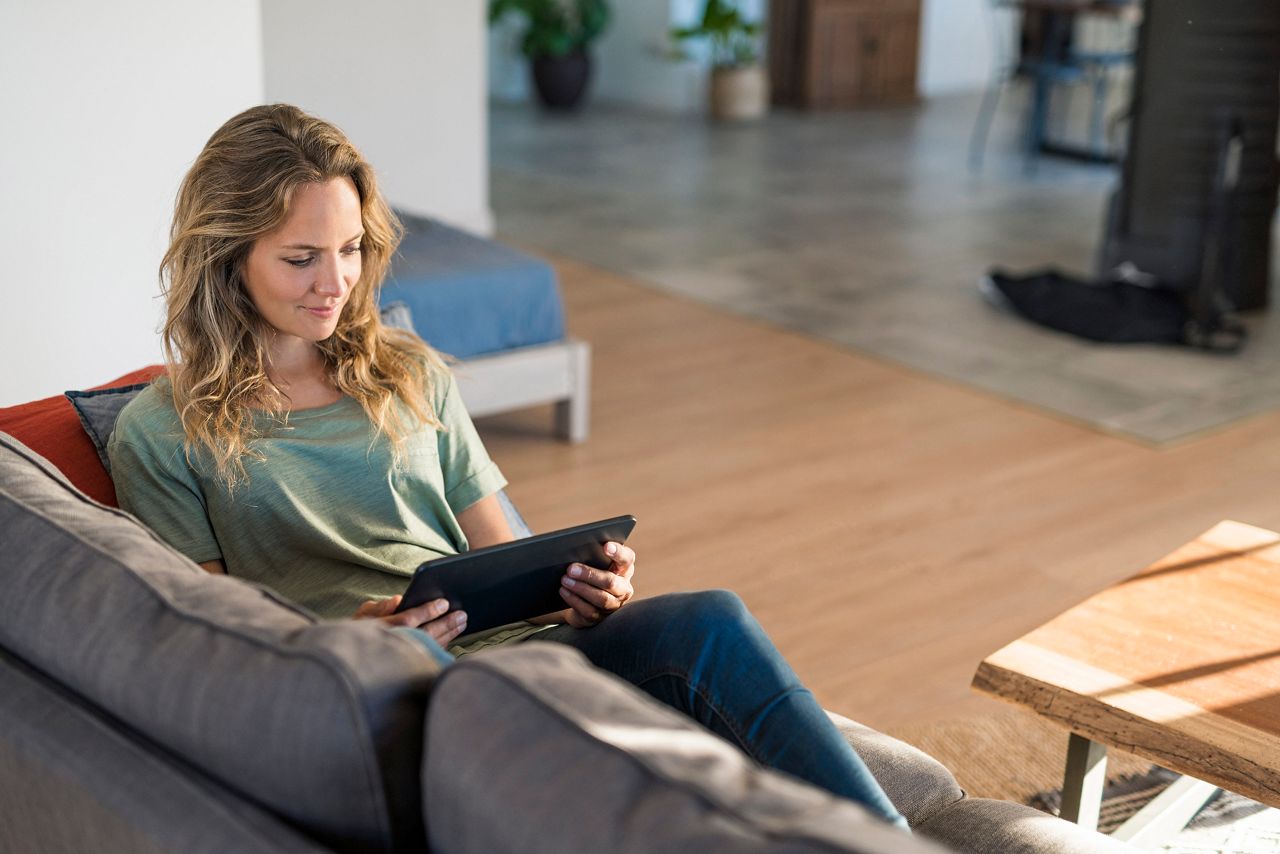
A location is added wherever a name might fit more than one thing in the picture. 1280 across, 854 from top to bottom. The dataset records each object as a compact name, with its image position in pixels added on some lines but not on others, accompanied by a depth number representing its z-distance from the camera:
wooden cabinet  9.83
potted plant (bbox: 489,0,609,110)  9.43
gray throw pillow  1.86
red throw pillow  1.82
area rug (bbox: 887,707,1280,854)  2.26
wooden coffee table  1.78
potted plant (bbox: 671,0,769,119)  9.20
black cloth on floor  4.93
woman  1.69
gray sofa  0.90
